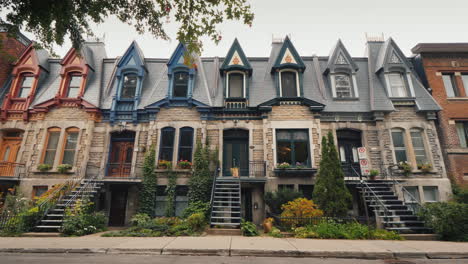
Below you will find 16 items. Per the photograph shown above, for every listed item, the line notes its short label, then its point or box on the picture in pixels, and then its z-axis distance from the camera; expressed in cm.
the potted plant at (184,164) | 1275
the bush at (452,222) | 871
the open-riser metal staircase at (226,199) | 1020
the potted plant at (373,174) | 1221
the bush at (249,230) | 922
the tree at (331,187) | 1016
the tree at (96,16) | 611
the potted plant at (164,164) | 1273
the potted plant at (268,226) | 988
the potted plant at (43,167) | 1279
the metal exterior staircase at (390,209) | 962
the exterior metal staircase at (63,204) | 972
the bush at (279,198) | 1134
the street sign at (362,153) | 933
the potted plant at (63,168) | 1273
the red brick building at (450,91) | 1316
